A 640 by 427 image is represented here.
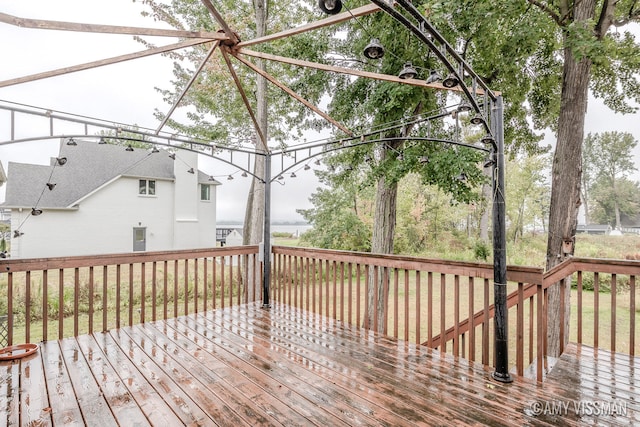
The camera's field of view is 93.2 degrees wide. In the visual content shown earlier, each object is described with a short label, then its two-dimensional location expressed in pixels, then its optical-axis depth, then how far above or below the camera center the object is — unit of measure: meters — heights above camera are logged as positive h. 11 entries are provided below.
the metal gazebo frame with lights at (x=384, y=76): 2.04 +0.98
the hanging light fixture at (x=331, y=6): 1.38 +0.95
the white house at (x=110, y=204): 9.51 +0.24
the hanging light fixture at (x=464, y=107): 2.50 +0.91
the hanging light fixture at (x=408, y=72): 2.07 +0.97
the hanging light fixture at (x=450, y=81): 2.10 +0.95
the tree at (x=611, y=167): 12.91 +2.18
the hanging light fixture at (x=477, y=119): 2.19 +0.72
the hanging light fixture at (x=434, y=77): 2.23 +1.01
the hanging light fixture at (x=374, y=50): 1.94 +1.06
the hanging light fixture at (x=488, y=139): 2.36 +0.58
